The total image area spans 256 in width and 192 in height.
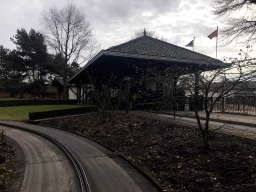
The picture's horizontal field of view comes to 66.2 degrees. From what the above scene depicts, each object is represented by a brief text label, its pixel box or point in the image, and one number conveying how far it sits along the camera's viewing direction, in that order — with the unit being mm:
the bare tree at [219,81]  3513
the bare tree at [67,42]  28375
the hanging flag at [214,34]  11578
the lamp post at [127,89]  10917
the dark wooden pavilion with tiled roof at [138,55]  9929
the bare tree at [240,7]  9586
